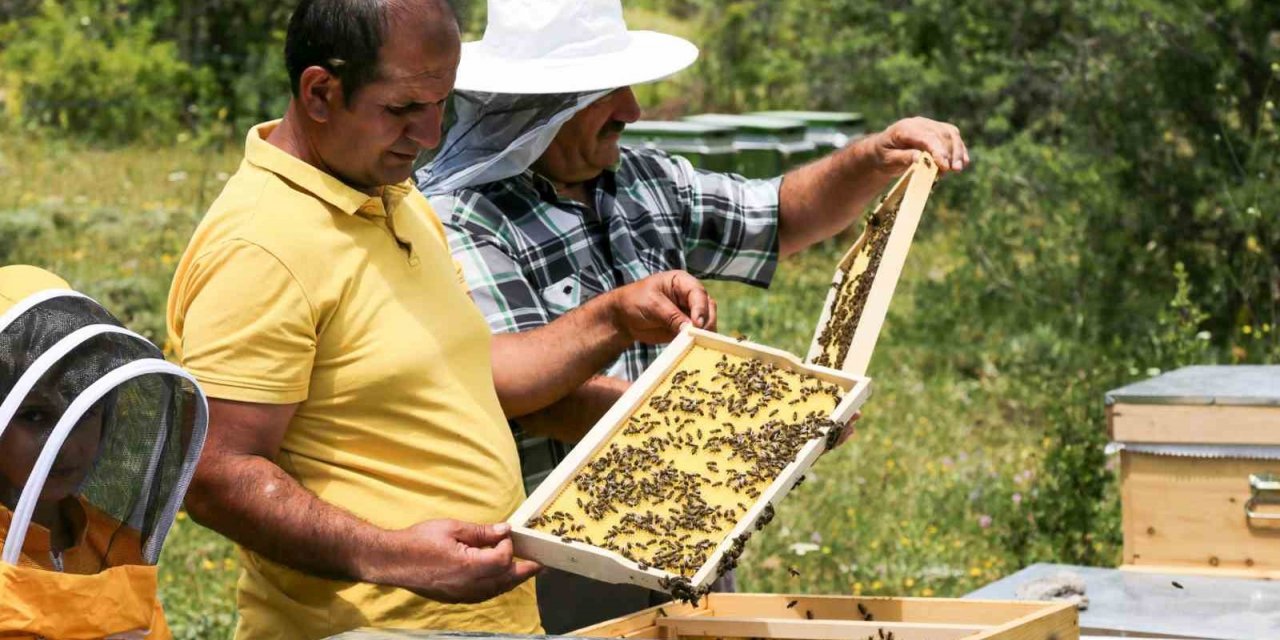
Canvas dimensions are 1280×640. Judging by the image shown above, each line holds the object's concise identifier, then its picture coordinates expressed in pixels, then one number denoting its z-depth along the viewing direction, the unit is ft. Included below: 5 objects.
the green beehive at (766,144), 35.37
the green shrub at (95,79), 39.63
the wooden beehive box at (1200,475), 13.19
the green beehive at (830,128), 38.24
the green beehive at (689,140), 32.96
